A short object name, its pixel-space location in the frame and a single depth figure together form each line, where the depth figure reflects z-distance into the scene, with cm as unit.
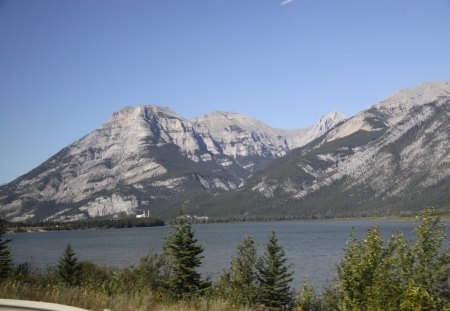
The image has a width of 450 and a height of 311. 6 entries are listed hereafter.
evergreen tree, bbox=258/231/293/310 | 5531
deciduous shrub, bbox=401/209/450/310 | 2386
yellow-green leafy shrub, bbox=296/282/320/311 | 4805
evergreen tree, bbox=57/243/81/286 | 6612
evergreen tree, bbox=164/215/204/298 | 4991
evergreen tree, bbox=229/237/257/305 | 5632
